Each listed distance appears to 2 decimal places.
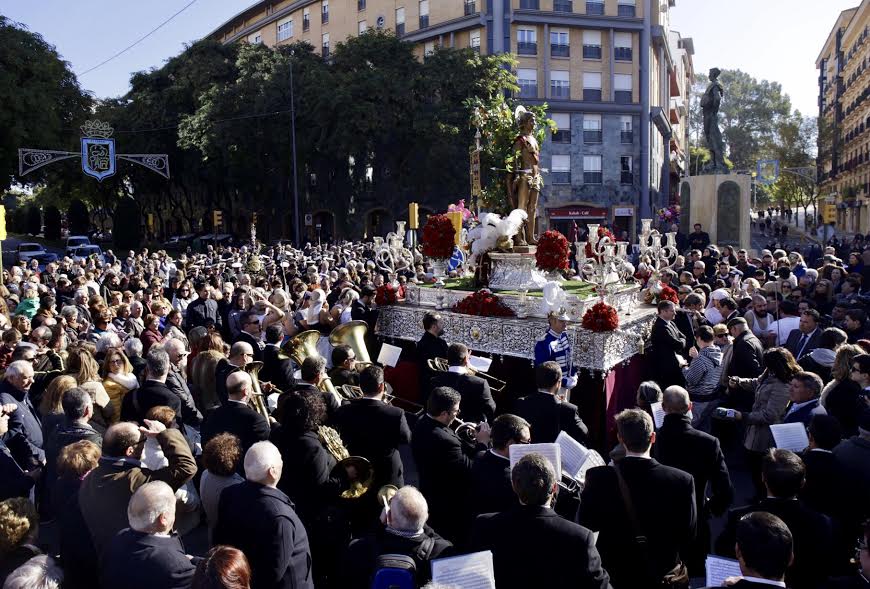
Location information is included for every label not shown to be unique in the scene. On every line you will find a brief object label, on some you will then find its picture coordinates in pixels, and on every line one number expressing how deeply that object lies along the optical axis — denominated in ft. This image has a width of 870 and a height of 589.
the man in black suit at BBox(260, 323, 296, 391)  26.73
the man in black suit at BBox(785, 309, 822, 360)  28.53
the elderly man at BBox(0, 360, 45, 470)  19.94
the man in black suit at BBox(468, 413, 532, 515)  15.96
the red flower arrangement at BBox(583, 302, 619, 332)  30.60
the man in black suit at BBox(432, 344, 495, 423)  22.29
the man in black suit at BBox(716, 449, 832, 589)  13.65
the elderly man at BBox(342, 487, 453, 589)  12.56
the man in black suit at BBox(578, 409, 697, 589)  14.84
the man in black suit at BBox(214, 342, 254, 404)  23.34
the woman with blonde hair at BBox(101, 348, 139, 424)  23.45
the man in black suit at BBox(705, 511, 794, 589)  11.03
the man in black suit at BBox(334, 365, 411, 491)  19.19
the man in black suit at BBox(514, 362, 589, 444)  20.11
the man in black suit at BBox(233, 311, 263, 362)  32.27
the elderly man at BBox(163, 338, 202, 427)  22.85
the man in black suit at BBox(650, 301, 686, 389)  29.86
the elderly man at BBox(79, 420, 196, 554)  14.96
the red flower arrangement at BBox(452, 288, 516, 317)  35.40
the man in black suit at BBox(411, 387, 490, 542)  18.12
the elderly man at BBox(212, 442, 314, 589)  13.79
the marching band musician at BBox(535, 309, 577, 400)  28.58
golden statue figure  40.19
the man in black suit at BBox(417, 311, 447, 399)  29.84
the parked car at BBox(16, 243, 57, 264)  121.11
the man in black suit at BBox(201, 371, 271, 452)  19.21
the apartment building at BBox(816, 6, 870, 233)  167.53
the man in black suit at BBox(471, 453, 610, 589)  12.53
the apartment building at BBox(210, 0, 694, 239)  140.26
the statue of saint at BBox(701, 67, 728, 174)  93.40
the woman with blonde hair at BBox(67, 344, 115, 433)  21.25
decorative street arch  81.10
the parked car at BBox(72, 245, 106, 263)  126.25
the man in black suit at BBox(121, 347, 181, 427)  21.44
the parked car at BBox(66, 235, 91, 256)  135.95
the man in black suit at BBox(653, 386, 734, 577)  17.71
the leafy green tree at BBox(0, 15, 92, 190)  121.80
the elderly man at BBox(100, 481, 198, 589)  12.26
